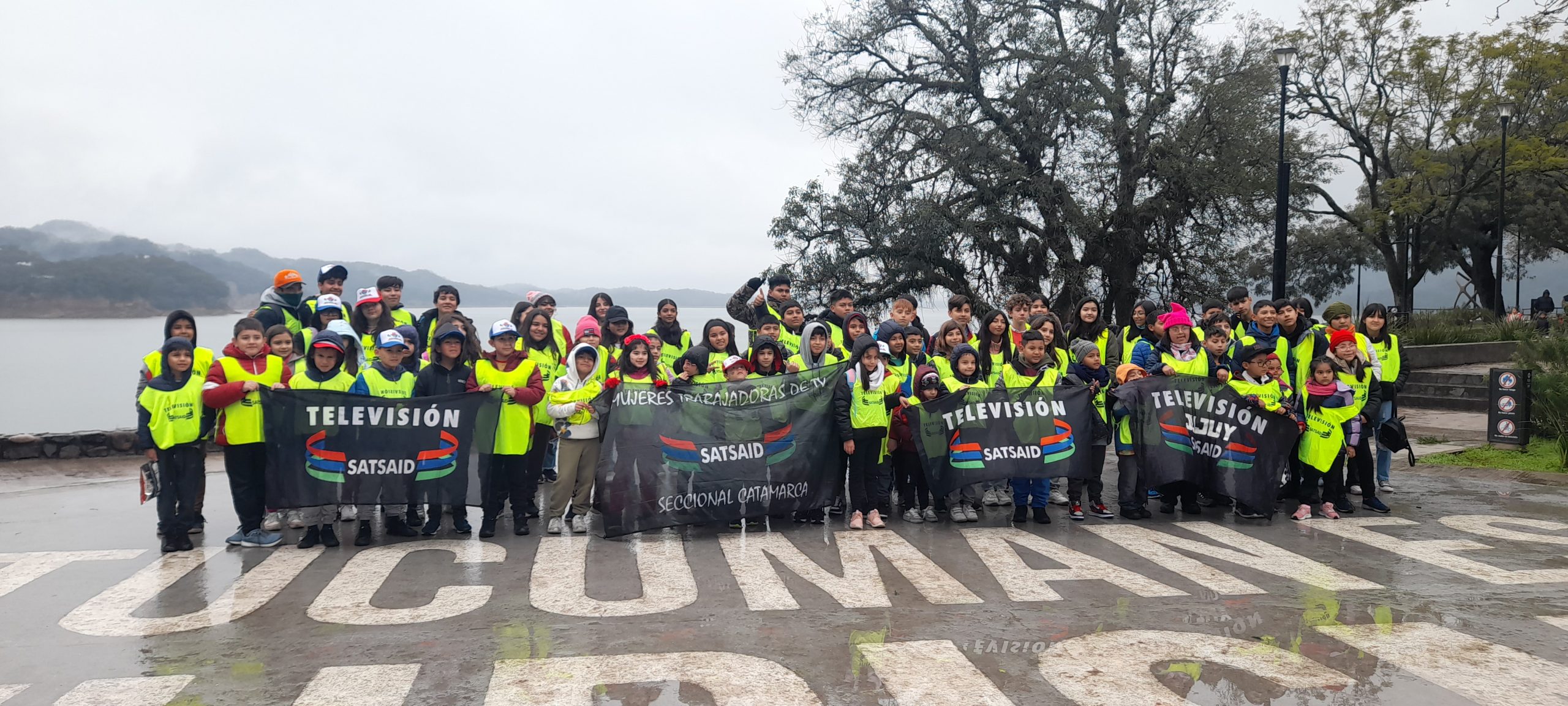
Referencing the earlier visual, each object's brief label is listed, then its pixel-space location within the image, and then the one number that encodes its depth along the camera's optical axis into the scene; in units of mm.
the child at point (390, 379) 7426
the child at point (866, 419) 7711
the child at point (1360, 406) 8117
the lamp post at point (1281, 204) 15266
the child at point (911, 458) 7957
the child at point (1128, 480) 8070
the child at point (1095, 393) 8141
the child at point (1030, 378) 7973
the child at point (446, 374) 7520
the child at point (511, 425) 7473
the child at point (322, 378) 7200
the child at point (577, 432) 7523
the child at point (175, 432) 6852
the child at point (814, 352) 8742
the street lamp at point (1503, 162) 27809
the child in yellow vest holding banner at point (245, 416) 7035
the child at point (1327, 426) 7949
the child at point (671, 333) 9484
